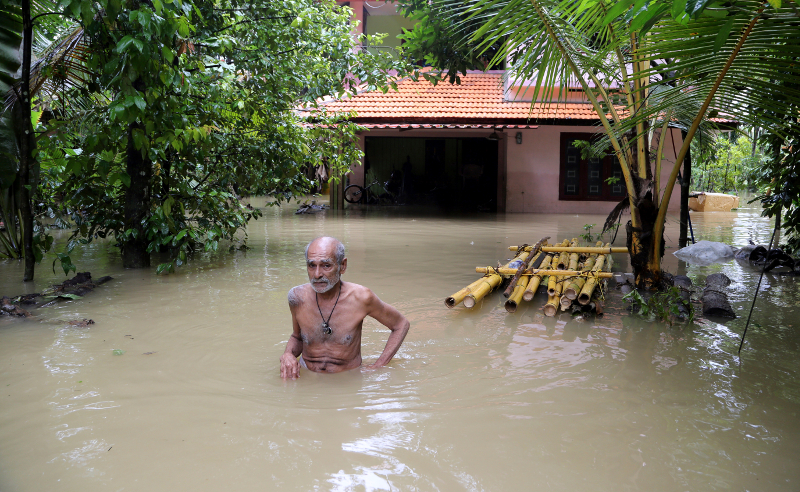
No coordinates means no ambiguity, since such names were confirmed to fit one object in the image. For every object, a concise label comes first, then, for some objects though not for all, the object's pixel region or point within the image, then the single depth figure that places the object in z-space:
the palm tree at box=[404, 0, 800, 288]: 3.27
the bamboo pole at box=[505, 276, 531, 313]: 5.55
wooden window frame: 16.62
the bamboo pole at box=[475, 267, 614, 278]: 5.87
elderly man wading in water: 3.39
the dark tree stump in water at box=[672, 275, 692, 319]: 5.36
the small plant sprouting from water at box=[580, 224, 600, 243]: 10.12
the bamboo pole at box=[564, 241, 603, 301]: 5.47
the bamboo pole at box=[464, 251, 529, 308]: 5.57
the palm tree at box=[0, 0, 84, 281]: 5.47
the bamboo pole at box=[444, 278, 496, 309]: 5.54
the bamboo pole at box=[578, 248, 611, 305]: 5.41
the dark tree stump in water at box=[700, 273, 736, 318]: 5.45
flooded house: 15.28
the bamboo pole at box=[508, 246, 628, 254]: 7.21
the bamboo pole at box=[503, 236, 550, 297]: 5.87
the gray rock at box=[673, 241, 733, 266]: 8.77
